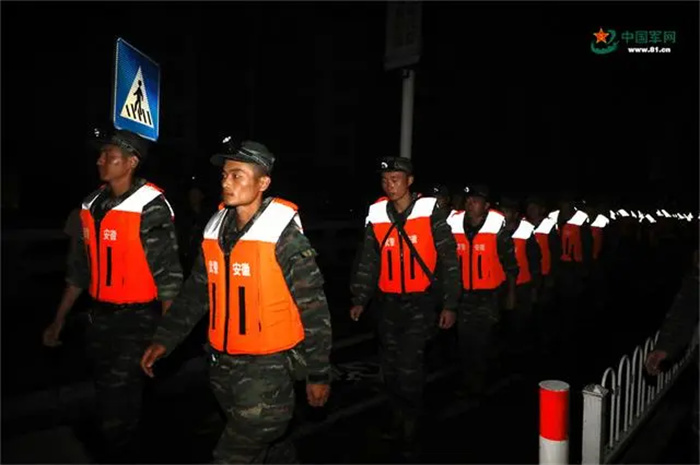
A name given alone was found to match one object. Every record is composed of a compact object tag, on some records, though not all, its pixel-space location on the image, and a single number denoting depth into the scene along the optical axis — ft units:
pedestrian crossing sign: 17.35
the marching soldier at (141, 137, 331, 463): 9.77
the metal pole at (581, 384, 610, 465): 12.02
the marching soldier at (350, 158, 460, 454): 15.49
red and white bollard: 9.91
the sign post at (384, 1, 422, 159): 21.18
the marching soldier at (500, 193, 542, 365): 24.59
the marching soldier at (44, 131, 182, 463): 12.76
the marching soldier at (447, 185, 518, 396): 19.57
